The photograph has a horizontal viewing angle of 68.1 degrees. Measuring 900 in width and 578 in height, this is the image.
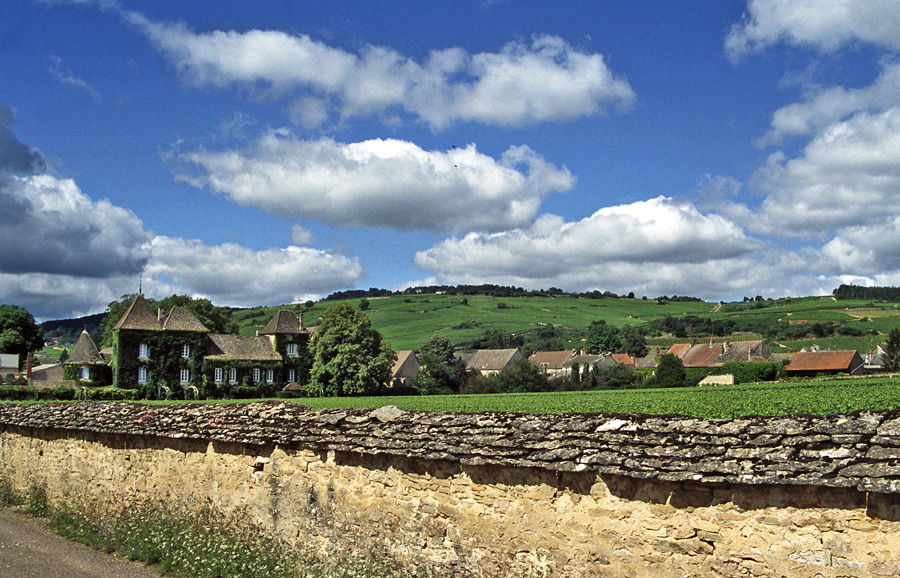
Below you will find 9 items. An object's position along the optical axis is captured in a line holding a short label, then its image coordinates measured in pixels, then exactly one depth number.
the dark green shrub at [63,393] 47.28
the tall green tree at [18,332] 82.19
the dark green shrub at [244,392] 73.00
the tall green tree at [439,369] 83.50
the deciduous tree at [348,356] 72.19
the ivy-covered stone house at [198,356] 67.12
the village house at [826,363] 70.44
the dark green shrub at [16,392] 42.66
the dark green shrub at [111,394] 54.97
